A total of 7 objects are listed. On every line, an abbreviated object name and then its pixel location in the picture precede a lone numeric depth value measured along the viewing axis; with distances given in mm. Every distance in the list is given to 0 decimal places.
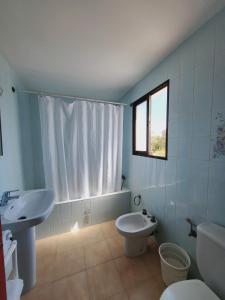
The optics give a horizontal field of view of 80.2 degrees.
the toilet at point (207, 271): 819
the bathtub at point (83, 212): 1923
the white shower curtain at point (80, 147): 1897
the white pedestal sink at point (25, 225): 978
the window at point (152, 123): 1599
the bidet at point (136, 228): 1434
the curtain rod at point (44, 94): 1756
